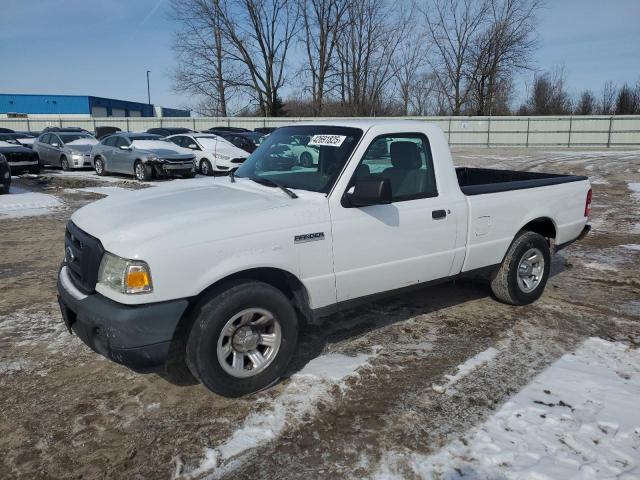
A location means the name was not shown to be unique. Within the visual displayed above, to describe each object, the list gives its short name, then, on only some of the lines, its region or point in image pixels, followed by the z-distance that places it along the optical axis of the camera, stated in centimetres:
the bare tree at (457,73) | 5091
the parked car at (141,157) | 1658
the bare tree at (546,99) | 5022
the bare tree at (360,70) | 5244
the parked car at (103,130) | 3523
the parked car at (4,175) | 1292
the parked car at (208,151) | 1814
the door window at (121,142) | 1775
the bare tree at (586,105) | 4869
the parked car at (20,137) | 2369
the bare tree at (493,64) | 4888
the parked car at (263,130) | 2964
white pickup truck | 311
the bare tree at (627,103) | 4549
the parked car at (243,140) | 2212
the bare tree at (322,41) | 5172
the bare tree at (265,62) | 5131
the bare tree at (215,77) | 4978
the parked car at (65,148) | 1978
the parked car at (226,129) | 3316
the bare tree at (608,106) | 4727
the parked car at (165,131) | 2842
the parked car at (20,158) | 1712
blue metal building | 7256
